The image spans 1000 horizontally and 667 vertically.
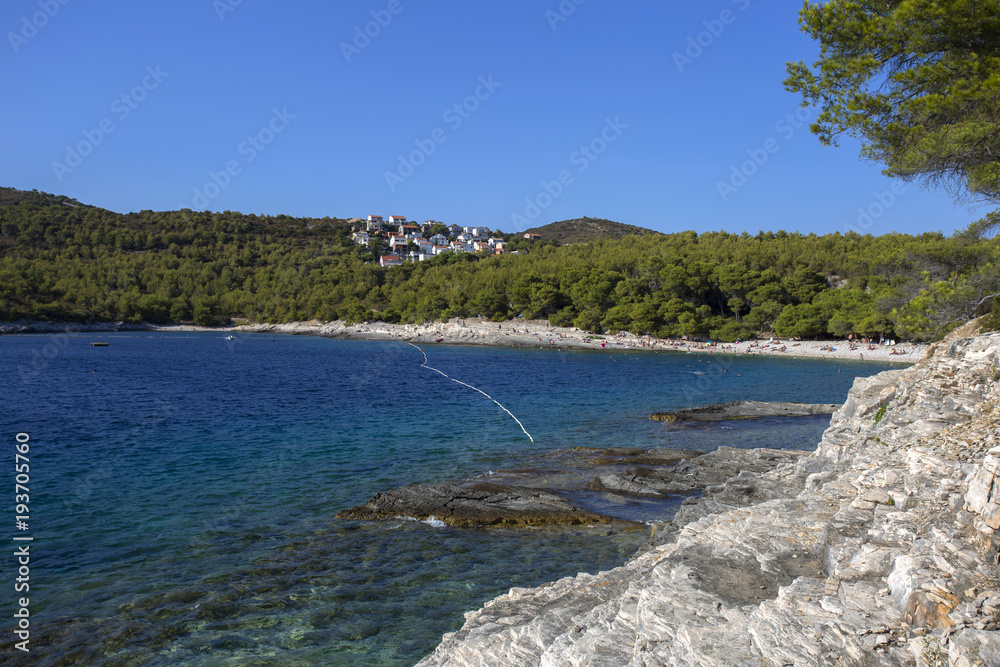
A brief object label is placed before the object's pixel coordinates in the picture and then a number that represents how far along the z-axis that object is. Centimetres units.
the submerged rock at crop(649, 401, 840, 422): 2594
